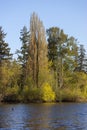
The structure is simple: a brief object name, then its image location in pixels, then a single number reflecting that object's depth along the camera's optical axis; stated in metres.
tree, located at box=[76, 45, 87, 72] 77.27
